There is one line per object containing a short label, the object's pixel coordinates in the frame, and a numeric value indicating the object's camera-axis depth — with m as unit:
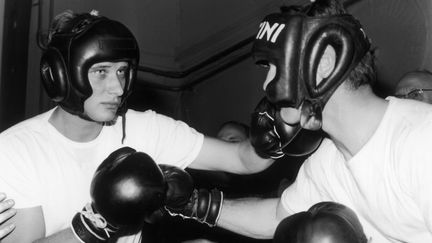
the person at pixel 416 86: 3.57
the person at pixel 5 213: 2.01
